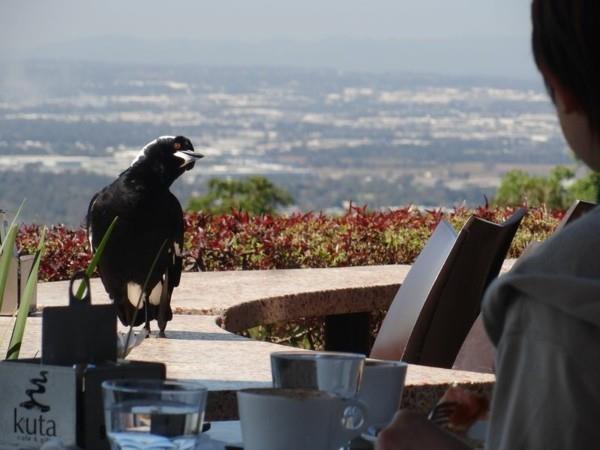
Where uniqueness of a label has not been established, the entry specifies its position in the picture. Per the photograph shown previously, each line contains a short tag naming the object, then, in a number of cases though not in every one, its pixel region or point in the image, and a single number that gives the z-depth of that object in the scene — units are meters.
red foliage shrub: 12.13
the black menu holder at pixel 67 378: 3.98
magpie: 7.14
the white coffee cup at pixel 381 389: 4.03
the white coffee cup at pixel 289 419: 3.48
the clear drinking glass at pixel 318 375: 3.68
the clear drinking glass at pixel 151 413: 3.41
